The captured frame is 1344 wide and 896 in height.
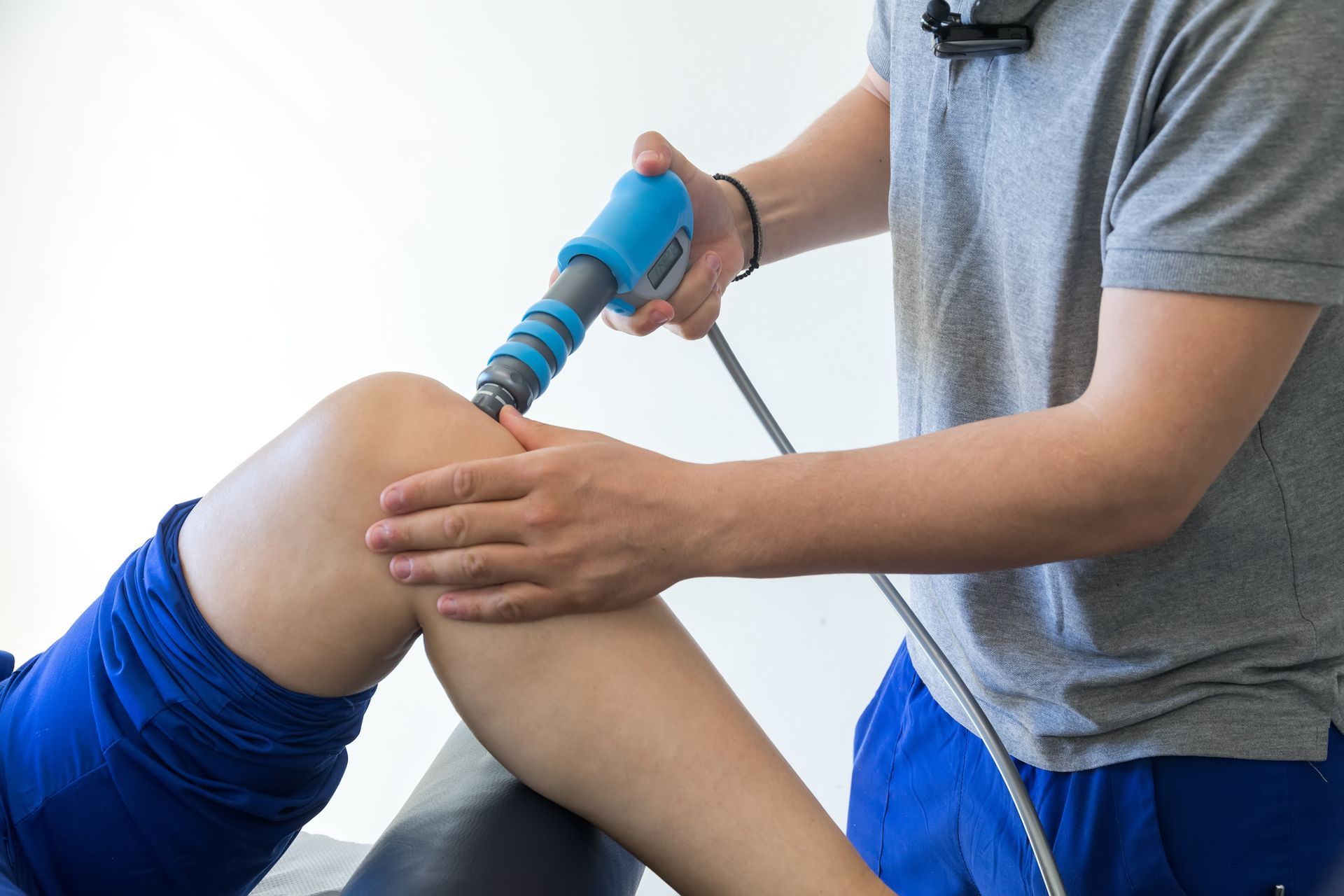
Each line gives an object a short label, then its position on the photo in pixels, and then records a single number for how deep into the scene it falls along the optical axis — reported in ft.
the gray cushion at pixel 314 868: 3.47
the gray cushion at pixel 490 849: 2.28
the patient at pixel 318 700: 2.29
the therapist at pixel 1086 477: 1.99
